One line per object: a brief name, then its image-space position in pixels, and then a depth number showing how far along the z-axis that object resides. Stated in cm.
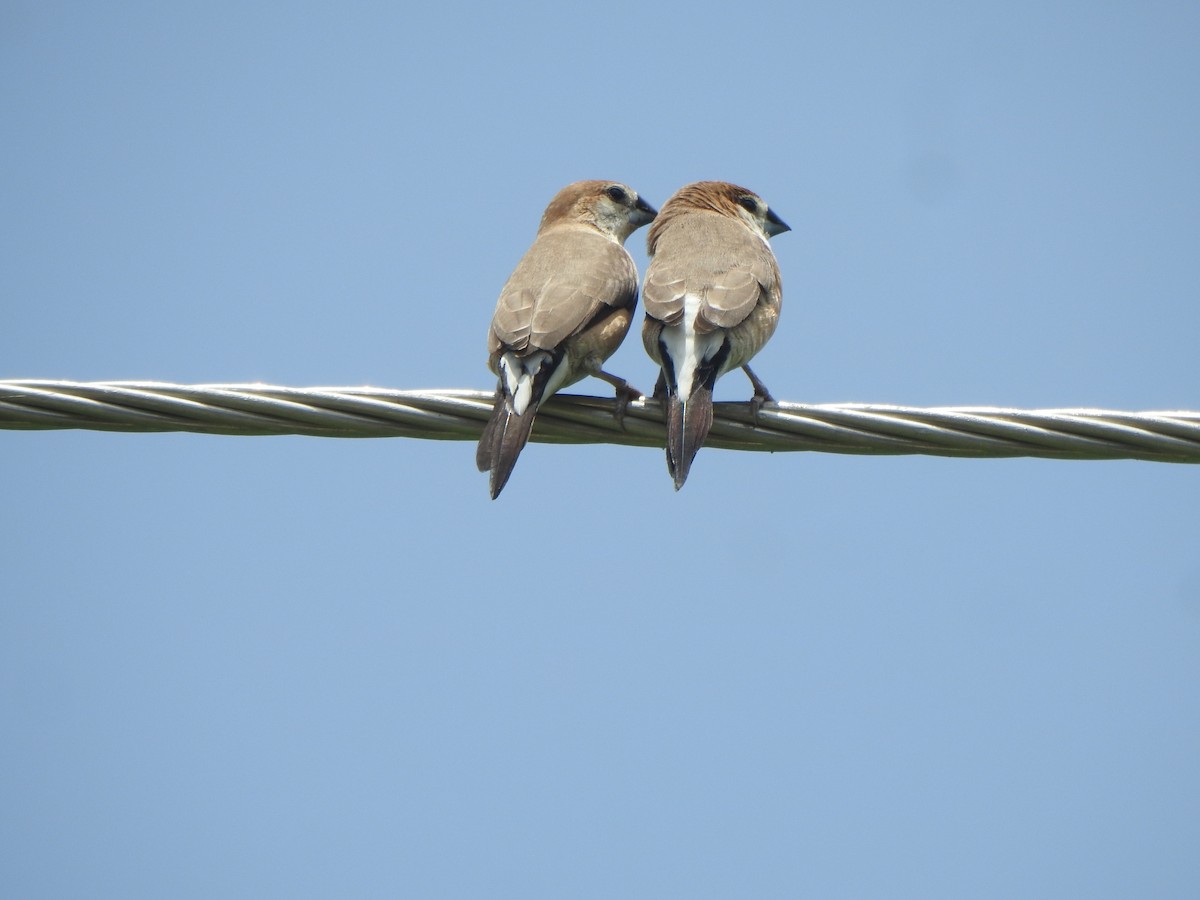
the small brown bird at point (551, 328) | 1013
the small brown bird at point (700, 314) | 1057
